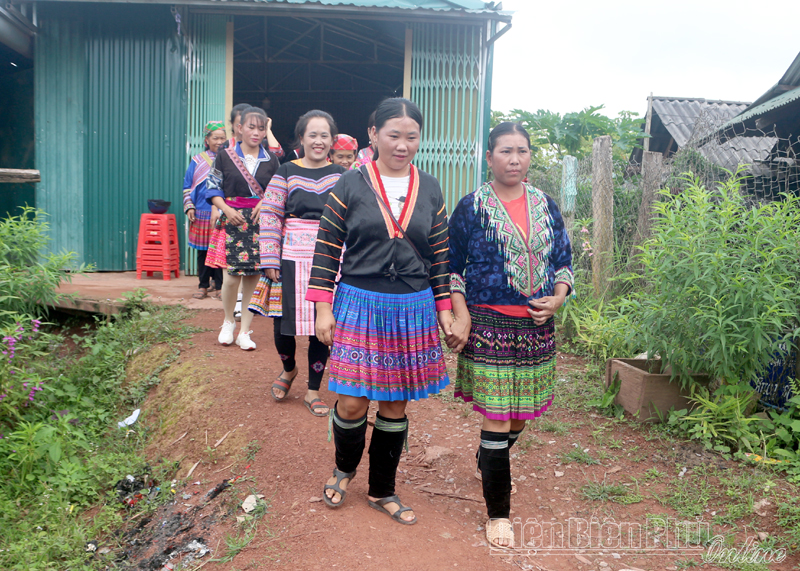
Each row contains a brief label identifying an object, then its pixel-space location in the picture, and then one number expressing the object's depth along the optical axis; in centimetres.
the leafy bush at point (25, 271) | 513
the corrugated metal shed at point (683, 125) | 1122
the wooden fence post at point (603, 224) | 570
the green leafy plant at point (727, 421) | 355
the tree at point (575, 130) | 1089
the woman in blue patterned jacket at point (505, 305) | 266
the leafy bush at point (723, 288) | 339
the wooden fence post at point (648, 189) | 554
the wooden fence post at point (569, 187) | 648
